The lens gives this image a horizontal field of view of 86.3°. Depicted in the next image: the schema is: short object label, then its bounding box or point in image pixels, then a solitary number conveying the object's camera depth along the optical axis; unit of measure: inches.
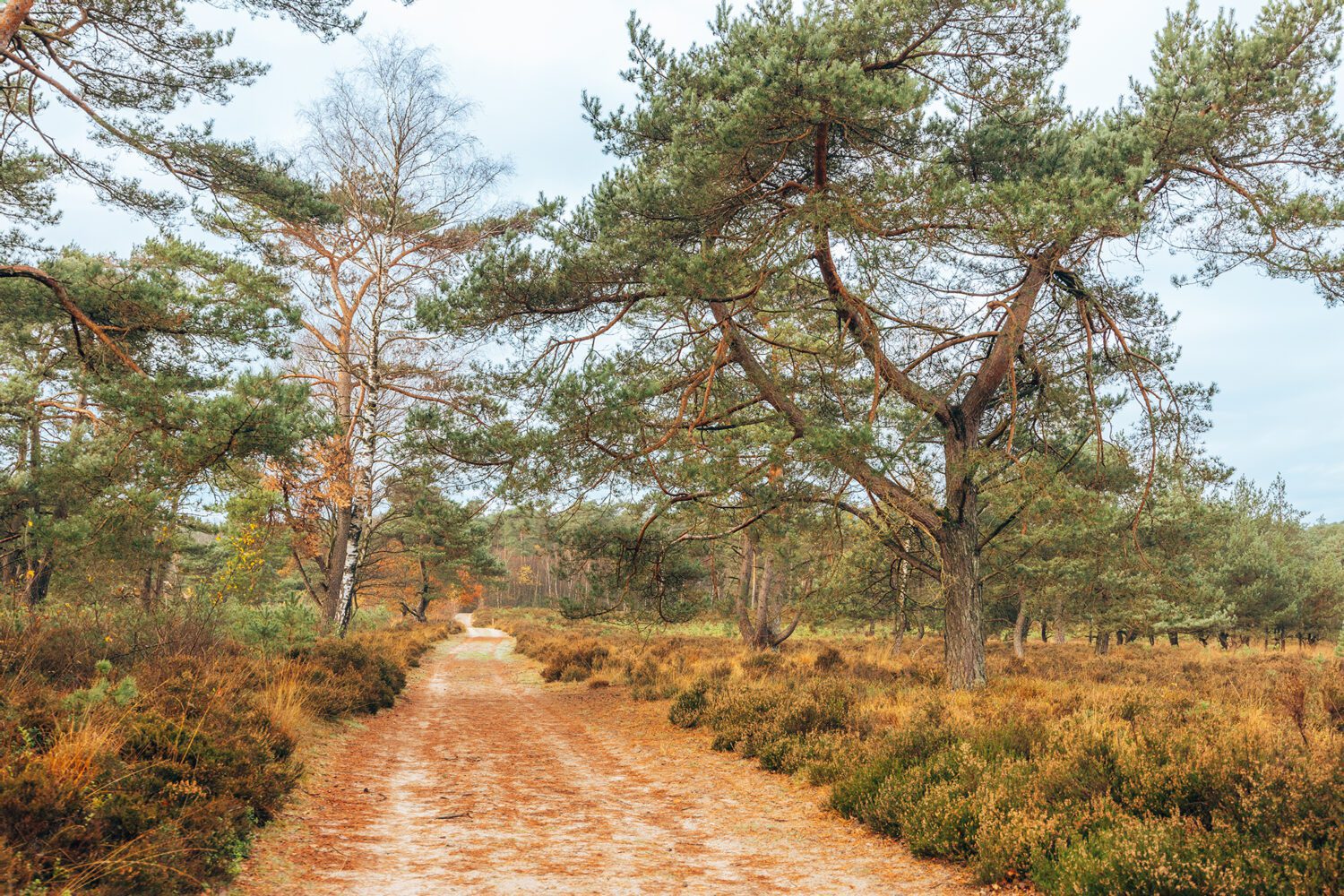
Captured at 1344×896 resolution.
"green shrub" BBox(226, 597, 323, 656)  413.7
